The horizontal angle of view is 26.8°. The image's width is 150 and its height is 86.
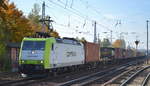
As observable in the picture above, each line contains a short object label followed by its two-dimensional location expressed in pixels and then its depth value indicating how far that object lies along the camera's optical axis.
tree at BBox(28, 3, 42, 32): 69.11
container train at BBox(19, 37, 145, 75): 21.27
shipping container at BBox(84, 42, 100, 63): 35.69
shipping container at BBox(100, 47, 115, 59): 52.73
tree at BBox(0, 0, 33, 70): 41.14
